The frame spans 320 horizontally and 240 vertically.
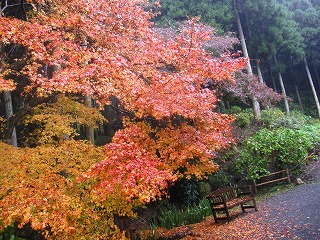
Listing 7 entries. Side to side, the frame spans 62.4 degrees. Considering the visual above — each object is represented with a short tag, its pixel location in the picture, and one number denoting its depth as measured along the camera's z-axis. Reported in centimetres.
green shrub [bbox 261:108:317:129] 1298
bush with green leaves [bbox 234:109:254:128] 1380
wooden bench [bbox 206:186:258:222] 677
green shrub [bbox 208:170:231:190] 1029
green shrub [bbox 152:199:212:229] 819
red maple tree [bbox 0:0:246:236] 536
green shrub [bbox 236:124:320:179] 957
